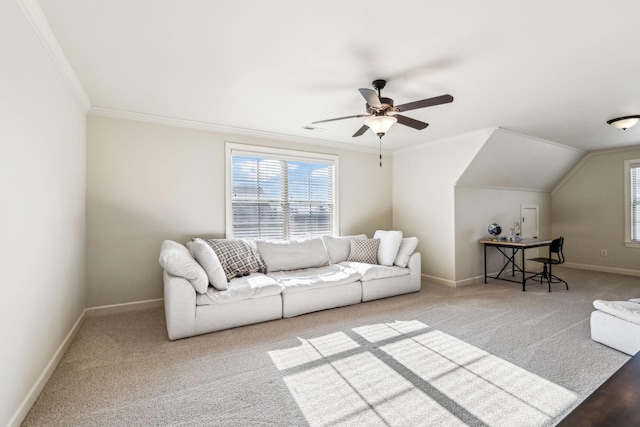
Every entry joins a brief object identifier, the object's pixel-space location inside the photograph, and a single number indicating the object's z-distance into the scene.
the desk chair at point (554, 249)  4.63
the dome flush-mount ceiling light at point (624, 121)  3.60
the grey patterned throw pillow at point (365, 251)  4.56
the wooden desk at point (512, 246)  4.61
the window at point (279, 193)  4.37
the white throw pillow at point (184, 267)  2.81
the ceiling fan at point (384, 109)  2.40
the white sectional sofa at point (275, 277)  2.87
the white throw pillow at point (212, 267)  3.12
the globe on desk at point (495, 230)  4.93
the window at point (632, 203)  5.48
